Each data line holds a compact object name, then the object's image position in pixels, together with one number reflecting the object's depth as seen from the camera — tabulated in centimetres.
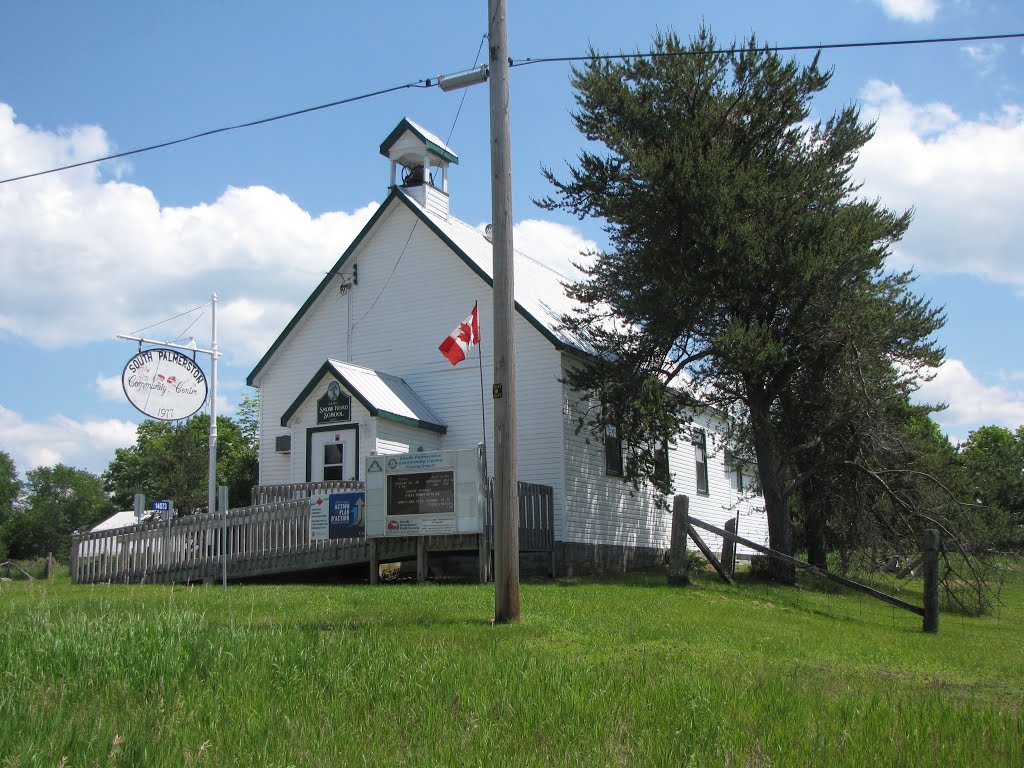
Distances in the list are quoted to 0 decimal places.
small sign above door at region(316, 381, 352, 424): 2108
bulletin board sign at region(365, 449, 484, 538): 1588
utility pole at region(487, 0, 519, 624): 1026
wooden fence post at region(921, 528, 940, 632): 1366
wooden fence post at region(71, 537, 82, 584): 1839
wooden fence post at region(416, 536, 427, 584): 1636
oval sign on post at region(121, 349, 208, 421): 1959
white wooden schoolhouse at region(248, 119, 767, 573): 2105
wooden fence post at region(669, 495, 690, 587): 1627
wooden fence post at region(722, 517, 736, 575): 1920
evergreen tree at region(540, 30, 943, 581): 1867
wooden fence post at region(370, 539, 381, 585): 1638
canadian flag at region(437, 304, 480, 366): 1873
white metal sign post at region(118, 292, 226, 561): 2339
